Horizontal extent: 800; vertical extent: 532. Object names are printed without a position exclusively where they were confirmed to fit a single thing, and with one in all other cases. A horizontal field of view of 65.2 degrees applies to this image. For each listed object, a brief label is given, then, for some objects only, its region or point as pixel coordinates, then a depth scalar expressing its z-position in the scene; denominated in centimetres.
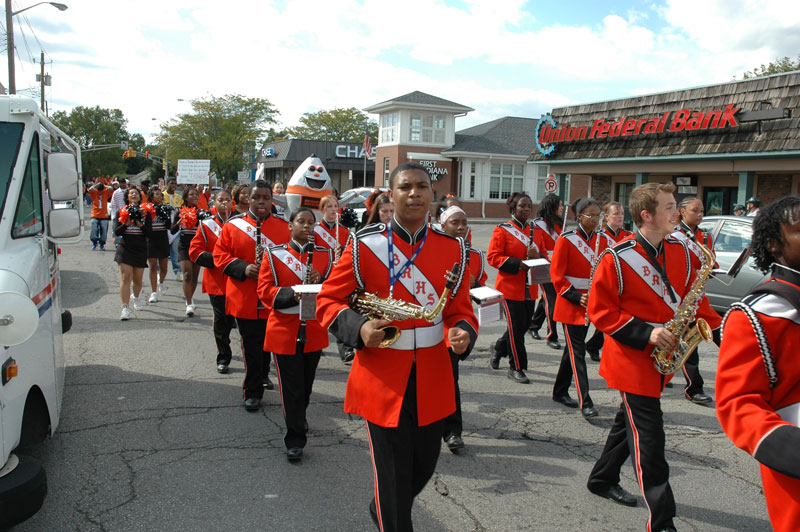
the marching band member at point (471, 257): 526
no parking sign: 2175
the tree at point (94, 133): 8912
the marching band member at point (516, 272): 714
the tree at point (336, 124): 6638
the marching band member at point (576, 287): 599
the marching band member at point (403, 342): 310
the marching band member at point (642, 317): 369
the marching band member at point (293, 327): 494
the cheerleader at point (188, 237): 1040
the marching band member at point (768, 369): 217
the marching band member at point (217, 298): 727
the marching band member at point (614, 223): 684
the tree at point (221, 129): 5062
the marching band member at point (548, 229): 754
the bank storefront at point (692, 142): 1905
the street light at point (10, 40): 2731
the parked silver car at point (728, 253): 1030
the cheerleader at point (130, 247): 976
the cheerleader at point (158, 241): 1115
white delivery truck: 325
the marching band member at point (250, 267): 594
